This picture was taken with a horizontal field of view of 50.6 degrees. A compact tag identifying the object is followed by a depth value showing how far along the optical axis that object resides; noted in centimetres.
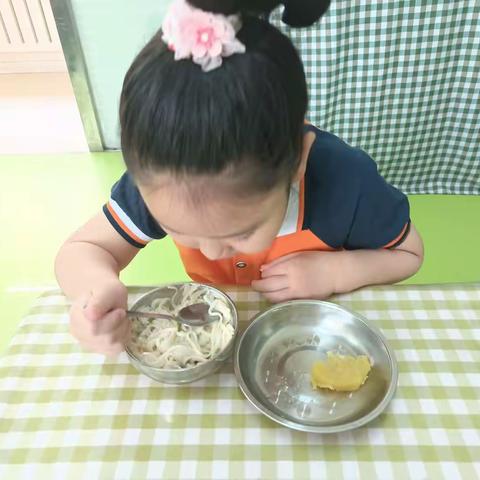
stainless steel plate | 71
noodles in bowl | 73
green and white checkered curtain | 162
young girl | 57
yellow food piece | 73
